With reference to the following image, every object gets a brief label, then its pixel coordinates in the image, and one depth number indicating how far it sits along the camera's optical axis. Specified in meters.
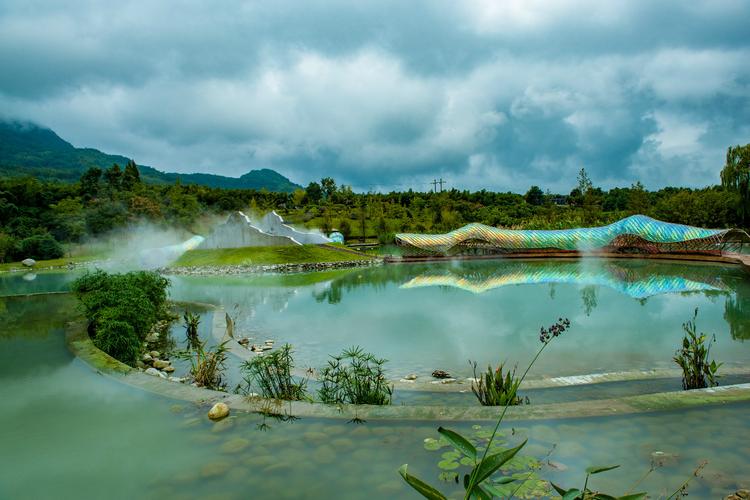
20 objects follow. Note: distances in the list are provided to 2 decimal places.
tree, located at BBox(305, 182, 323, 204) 86.69
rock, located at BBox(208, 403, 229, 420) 5.19
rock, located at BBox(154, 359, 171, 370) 8.87
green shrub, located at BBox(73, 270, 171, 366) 8.67
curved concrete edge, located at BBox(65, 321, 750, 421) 4.87
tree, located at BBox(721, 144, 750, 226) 35.91
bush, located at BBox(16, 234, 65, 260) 45.00
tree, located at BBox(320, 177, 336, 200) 83.69
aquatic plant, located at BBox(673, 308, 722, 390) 6.18
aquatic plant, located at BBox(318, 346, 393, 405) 5.83
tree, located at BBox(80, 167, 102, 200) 66.06
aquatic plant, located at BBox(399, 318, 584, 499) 2.19
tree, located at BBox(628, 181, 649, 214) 50.28
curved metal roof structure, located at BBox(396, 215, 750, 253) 31.08
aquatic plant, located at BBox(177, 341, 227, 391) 7.14
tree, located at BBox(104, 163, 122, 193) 70.17
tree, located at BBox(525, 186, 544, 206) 84.50
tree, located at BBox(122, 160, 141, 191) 71.25
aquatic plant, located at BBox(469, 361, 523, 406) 5.50
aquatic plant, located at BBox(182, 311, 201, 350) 10.90
